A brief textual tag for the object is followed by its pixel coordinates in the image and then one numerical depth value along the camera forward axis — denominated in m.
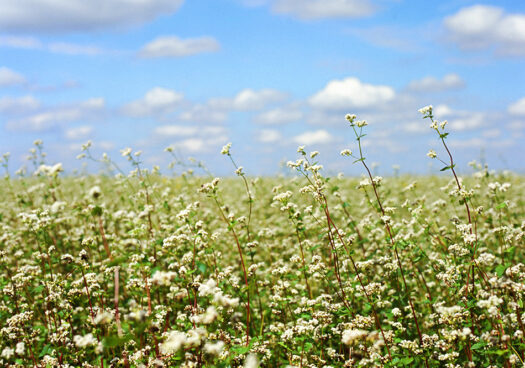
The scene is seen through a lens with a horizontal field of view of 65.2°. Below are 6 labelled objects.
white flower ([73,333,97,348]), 3.00
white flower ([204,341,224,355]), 2.78
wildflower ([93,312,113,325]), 2.90
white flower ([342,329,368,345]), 3.04
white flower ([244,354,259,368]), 2.71
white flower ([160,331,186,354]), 2.76
